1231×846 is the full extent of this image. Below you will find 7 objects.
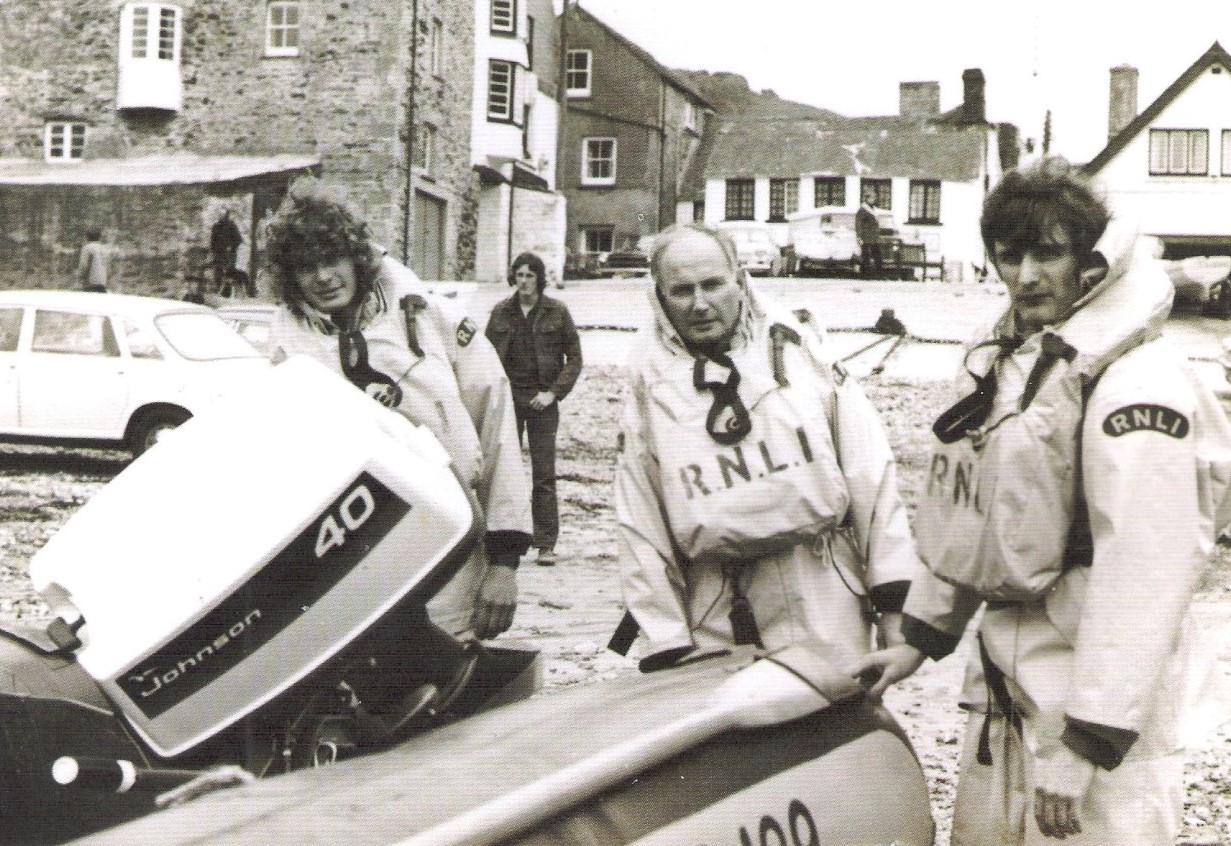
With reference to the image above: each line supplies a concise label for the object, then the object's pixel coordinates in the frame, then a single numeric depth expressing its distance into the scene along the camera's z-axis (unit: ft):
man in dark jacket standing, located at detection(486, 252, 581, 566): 33.76
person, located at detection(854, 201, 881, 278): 122.21
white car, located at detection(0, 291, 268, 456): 48.19
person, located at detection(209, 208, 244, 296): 100.48
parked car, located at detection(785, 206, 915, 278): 124.16
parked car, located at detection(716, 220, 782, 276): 120.06
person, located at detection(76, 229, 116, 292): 83.10
